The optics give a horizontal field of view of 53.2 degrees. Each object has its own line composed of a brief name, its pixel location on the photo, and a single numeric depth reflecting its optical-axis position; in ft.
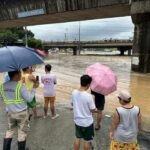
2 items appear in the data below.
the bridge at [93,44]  138.70
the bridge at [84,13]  36.44
